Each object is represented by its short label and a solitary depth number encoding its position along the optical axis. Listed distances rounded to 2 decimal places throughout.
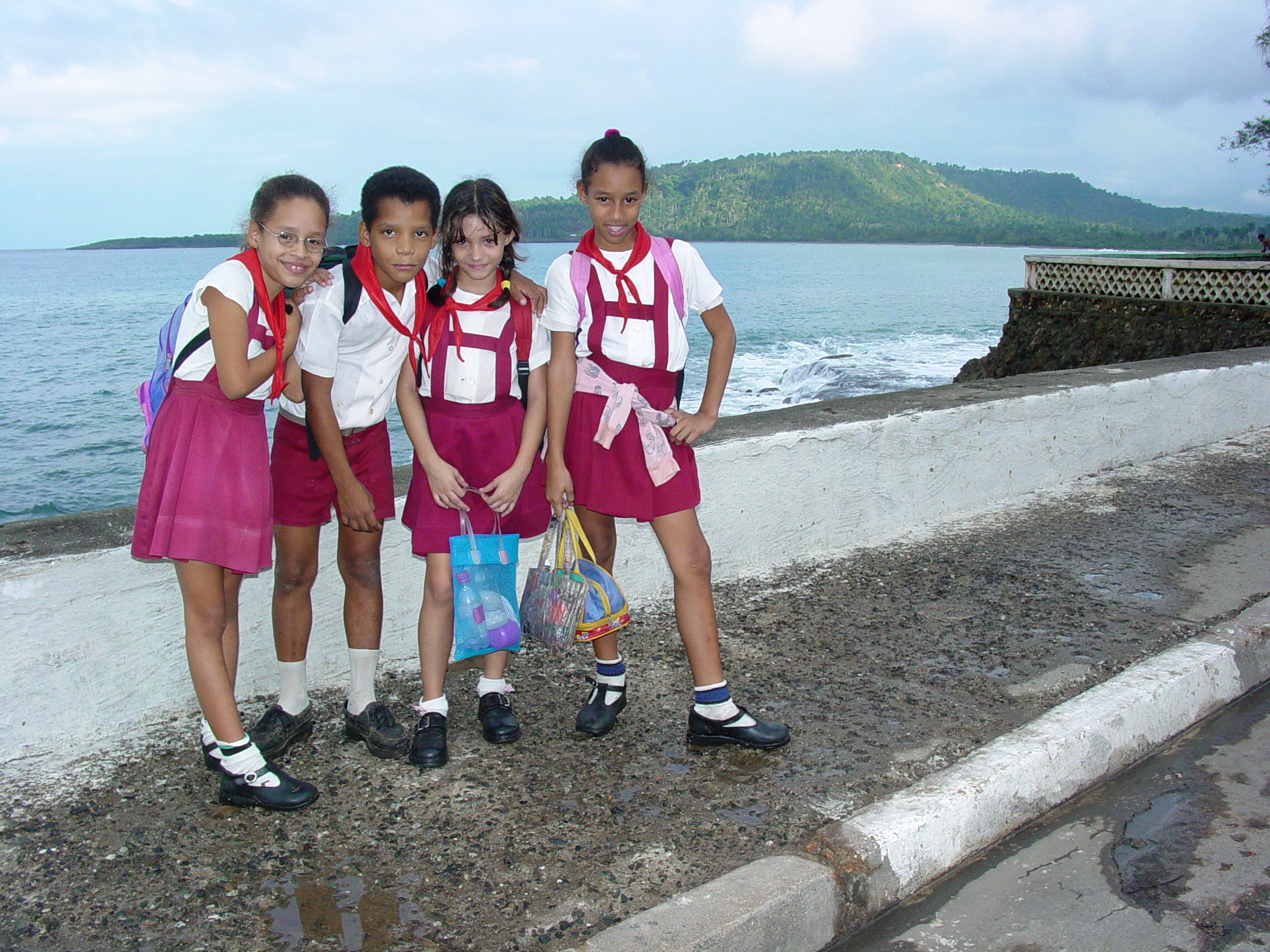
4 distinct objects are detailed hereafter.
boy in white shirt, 2.80
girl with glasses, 2.58
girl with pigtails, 2.91
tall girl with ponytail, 2.97
